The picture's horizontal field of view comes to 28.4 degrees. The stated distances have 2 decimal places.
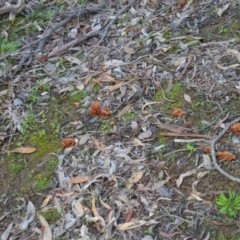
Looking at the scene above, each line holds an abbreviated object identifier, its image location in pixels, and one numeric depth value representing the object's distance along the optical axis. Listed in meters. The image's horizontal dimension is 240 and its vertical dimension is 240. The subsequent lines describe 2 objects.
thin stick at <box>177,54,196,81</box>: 4.07
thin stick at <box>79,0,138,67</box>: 4.69
